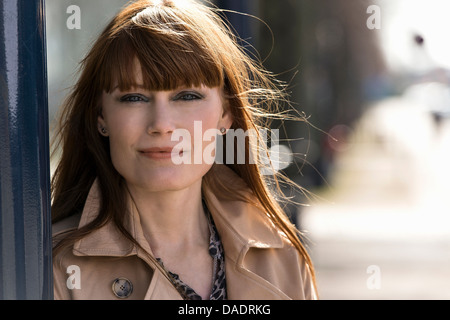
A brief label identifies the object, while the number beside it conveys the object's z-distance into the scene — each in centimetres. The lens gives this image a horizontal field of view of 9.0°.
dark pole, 275
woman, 307
